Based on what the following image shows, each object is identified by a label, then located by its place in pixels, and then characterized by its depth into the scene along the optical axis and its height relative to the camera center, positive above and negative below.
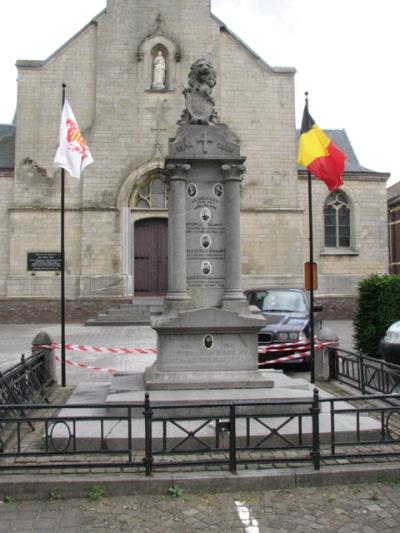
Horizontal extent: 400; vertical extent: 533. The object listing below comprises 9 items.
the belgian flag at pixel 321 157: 9.85 +2.39
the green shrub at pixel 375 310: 12.20 -0.65
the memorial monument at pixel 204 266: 7.12 +0.26
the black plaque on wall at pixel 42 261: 22.14 +1.01
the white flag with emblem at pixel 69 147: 10.58 +2.83
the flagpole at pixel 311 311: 9.30 -0.51
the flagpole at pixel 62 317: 9.64 -0.62
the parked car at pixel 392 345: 9.88 -1.20
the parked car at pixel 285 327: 11.16 -0.97
